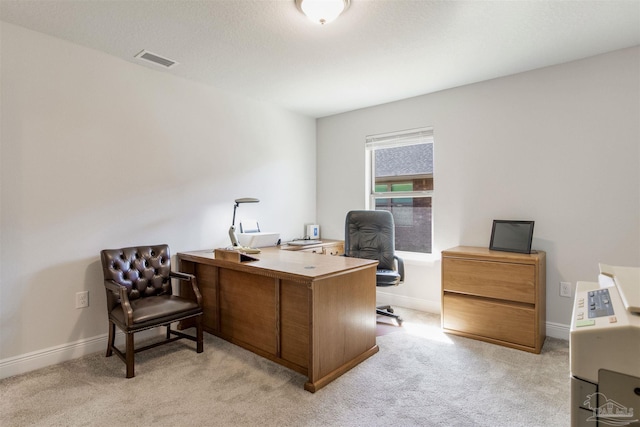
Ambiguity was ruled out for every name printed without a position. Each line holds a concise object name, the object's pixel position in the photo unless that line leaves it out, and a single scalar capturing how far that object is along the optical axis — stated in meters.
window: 3.81
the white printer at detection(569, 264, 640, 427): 0.79
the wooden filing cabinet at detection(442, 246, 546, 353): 2.65
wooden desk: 2.16
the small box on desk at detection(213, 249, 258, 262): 2.65
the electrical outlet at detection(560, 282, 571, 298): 2.88
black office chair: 3.47
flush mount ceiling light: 1.96
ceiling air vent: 2.72
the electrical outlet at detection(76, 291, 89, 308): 2.60
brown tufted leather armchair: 2.27
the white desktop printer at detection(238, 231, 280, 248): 3.16
